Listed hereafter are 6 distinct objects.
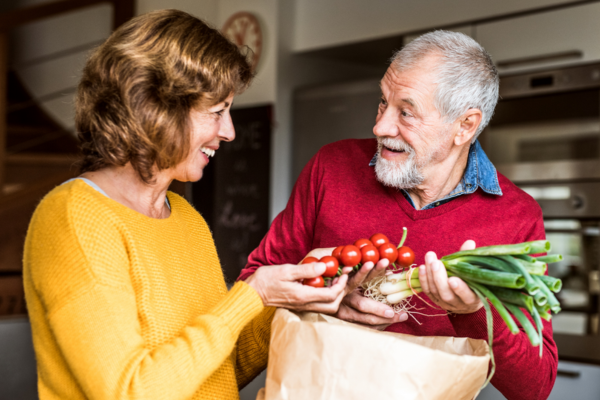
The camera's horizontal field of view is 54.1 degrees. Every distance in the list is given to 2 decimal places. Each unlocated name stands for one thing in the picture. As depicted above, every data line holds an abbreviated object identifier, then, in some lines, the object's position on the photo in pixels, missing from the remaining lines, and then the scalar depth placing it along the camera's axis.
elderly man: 1.44
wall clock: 3.72
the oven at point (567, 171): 2.58
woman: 0.92
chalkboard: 3.67
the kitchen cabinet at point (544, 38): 2.58
